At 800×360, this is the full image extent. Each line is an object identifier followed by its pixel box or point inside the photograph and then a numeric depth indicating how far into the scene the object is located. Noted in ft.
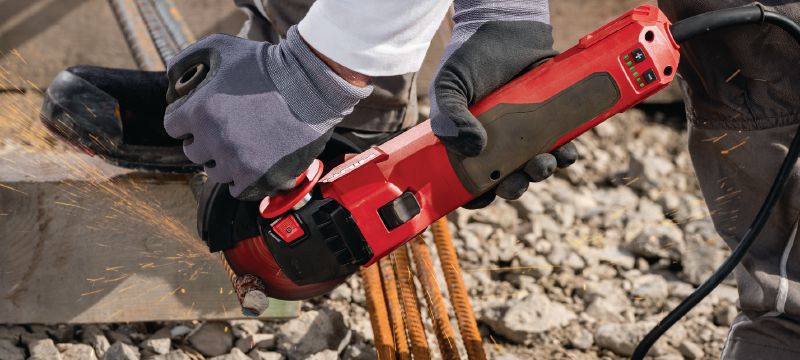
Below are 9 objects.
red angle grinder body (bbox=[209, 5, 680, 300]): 4.96
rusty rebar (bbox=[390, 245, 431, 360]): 6.15
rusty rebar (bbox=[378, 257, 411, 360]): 6.23
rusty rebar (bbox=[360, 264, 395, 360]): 6.07
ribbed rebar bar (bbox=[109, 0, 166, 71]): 8.57
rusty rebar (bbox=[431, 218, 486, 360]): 6.25
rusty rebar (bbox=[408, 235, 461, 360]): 6.22
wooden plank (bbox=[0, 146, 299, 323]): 6.57
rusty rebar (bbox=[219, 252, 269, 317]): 5.34
